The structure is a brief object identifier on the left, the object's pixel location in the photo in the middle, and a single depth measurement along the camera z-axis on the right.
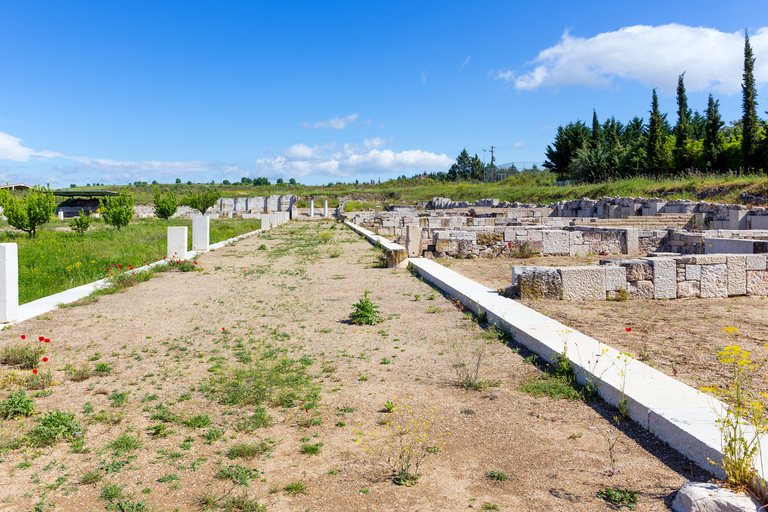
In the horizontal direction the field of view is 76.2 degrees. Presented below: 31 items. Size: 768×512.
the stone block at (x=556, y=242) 14.38
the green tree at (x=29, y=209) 19.45
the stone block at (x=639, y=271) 8.19
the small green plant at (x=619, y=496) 2.67
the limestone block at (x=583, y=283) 8.01
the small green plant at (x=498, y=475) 2.96
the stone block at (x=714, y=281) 8.38
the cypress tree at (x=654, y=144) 38.28
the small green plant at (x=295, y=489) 2.83
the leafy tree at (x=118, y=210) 24.59
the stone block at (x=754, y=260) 8.49
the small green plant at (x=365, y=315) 6.95
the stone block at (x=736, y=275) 8.41
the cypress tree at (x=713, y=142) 33.00
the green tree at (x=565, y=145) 54.44
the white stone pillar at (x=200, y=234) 16.81
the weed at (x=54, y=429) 3.41
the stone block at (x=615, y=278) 8.13
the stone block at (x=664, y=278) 8.22
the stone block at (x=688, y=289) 8.34
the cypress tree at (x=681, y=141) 35.75
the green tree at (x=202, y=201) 47.33
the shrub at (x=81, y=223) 22.19
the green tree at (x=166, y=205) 34.03
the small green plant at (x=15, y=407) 3.84
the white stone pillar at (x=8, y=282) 6.70
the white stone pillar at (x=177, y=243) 14.09
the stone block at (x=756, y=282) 8.53
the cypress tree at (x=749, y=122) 28.95
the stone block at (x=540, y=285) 8.02
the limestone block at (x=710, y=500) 2.38
